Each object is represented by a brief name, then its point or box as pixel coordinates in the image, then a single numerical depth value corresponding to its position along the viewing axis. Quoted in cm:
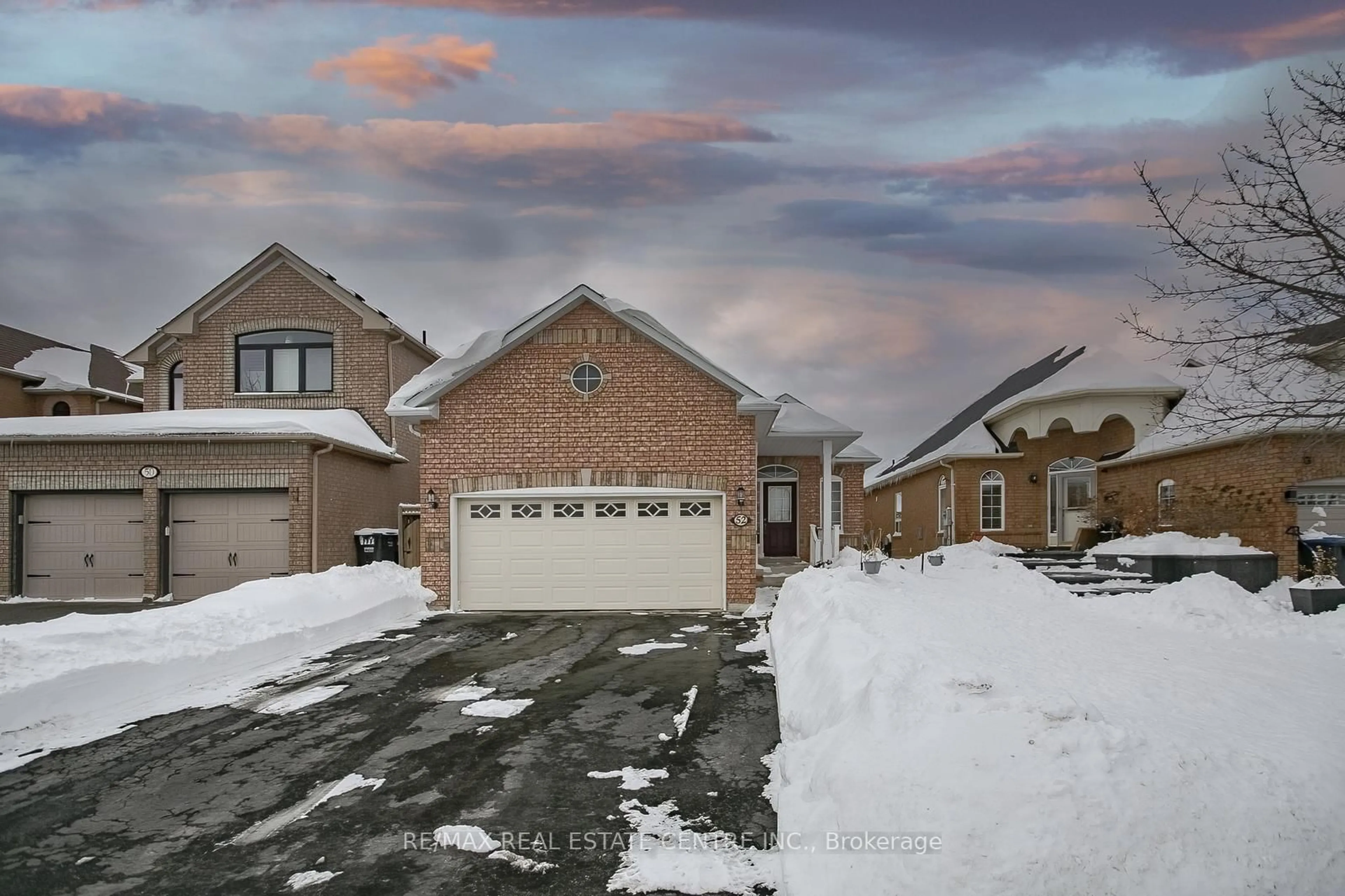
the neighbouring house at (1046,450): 1964
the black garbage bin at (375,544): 1775
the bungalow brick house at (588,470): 1438
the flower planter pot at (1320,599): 980
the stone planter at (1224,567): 1245
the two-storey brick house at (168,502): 1623
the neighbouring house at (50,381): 2439
